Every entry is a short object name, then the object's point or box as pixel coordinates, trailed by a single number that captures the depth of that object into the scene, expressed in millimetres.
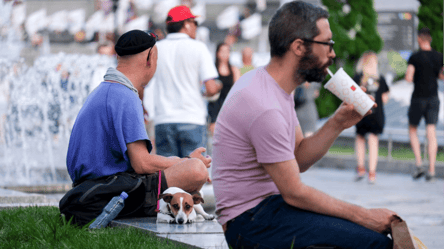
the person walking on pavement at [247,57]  23016
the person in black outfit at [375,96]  21000
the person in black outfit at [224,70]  20328
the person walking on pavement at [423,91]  21766
